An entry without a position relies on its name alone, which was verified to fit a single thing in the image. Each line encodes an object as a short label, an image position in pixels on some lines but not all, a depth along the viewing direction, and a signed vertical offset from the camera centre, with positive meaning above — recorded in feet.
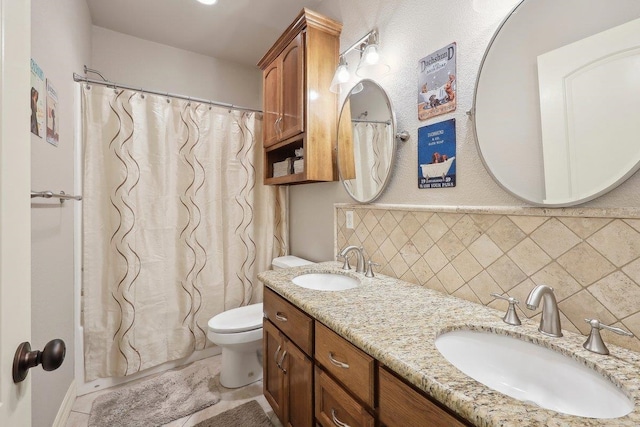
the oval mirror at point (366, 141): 4.70 +1.45
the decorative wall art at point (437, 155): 3.79 +0.91
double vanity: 1.85 -1.21
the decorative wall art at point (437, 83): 3.77 +1.93
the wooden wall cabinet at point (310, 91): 5.53 +2.70
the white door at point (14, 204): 1.48 +0.14
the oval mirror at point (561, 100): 2.40 +1.16
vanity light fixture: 4.68 +2.79
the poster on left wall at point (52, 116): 4.15 +1.74
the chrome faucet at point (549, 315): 2.50 -0.92
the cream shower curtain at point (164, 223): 5.91 +0.01
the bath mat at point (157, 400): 5.10 -3.56
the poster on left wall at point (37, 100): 3.51 +1.68
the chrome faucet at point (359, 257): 4.80 -0.66
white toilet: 5.64 -2.55
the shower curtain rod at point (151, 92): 5.63 +3.05
